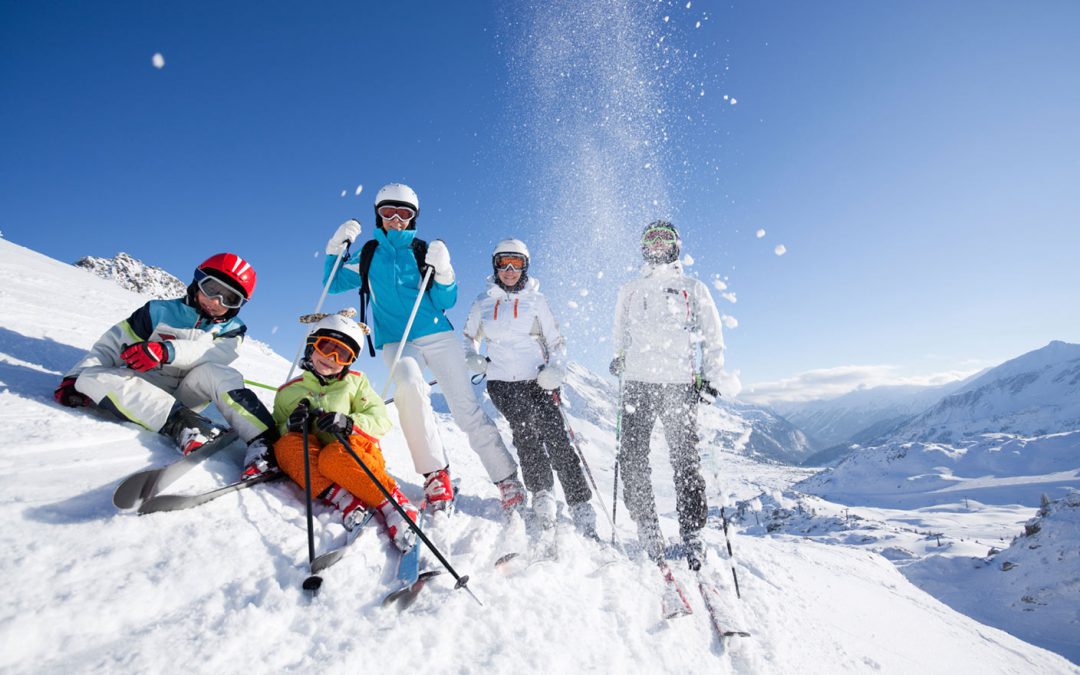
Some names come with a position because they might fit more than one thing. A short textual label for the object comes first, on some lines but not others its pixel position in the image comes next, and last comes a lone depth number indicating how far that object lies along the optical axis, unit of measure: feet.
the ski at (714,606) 11.41
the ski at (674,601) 11.38
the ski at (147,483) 8.61
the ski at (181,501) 8.95
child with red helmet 12.06
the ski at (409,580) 8.93
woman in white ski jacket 16.38
